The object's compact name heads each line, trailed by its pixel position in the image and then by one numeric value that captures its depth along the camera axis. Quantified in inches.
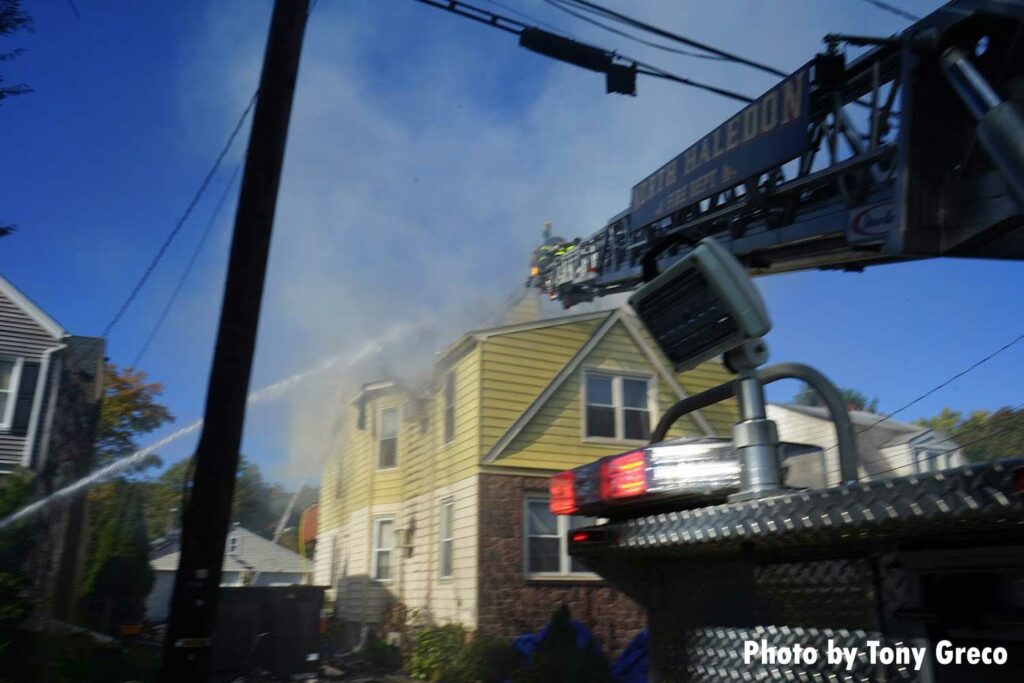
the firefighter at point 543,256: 427.5
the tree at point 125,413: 810.2
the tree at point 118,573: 611.5
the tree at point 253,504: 1208.8
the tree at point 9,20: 241.4
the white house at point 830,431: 544.7
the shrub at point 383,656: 503.7
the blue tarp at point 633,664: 403.2
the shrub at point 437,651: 449.7
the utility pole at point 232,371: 140.3
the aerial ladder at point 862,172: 137.4
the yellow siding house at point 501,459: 477.4
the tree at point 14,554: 333.7
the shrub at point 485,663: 430.3
